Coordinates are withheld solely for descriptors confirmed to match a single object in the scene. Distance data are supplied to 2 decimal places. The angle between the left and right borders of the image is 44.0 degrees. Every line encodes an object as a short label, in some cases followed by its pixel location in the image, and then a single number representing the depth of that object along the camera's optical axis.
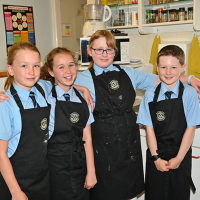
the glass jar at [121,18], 2.57
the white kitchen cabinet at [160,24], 2.07
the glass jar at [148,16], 2.36
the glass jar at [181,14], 2.16
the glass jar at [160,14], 2.31
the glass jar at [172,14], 2.21
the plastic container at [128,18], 2.53
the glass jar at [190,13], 2.14
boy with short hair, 1.34
